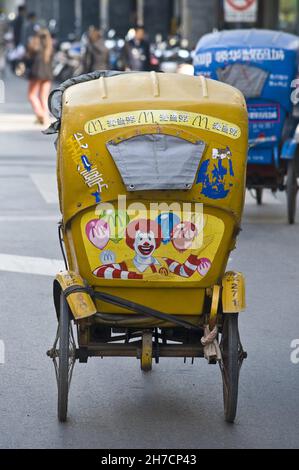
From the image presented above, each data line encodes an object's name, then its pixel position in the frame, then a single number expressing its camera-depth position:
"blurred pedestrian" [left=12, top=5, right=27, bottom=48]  42.84
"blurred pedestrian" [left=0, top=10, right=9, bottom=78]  41.14
